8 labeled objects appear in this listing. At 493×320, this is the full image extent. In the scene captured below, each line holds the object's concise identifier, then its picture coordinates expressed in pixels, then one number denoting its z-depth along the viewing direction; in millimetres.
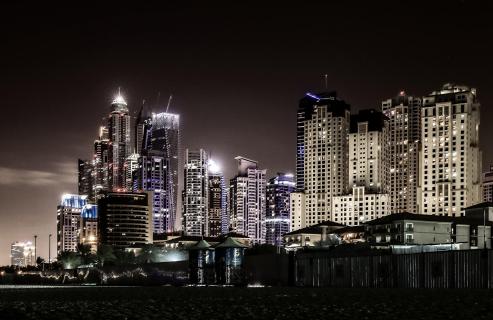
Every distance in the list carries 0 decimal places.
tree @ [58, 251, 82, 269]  185250
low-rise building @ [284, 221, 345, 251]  178000
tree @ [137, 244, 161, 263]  161950
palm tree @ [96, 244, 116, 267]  176750
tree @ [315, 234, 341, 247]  150500
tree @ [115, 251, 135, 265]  172000
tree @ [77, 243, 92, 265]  183000
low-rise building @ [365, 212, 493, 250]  139250
